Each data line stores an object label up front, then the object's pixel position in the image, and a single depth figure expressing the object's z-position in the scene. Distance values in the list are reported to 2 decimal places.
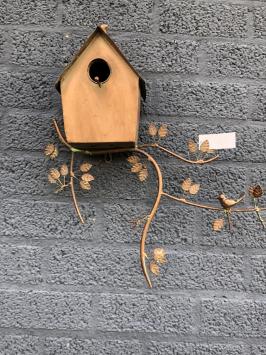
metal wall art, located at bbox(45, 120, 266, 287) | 1.34
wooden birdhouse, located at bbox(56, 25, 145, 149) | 1.23
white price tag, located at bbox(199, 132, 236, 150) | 1.42
